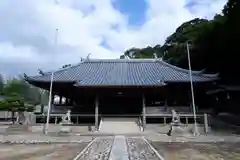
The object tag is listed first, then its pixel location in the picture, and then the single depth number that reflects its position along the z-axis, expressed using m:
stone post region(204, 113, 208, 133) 12.54
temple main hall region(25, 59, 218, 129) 14.26
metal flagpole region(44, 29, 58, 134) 12.28
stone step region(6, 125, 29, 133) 12.92
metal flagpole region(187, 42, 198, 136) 11.77
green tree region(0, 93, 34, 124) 22.05
